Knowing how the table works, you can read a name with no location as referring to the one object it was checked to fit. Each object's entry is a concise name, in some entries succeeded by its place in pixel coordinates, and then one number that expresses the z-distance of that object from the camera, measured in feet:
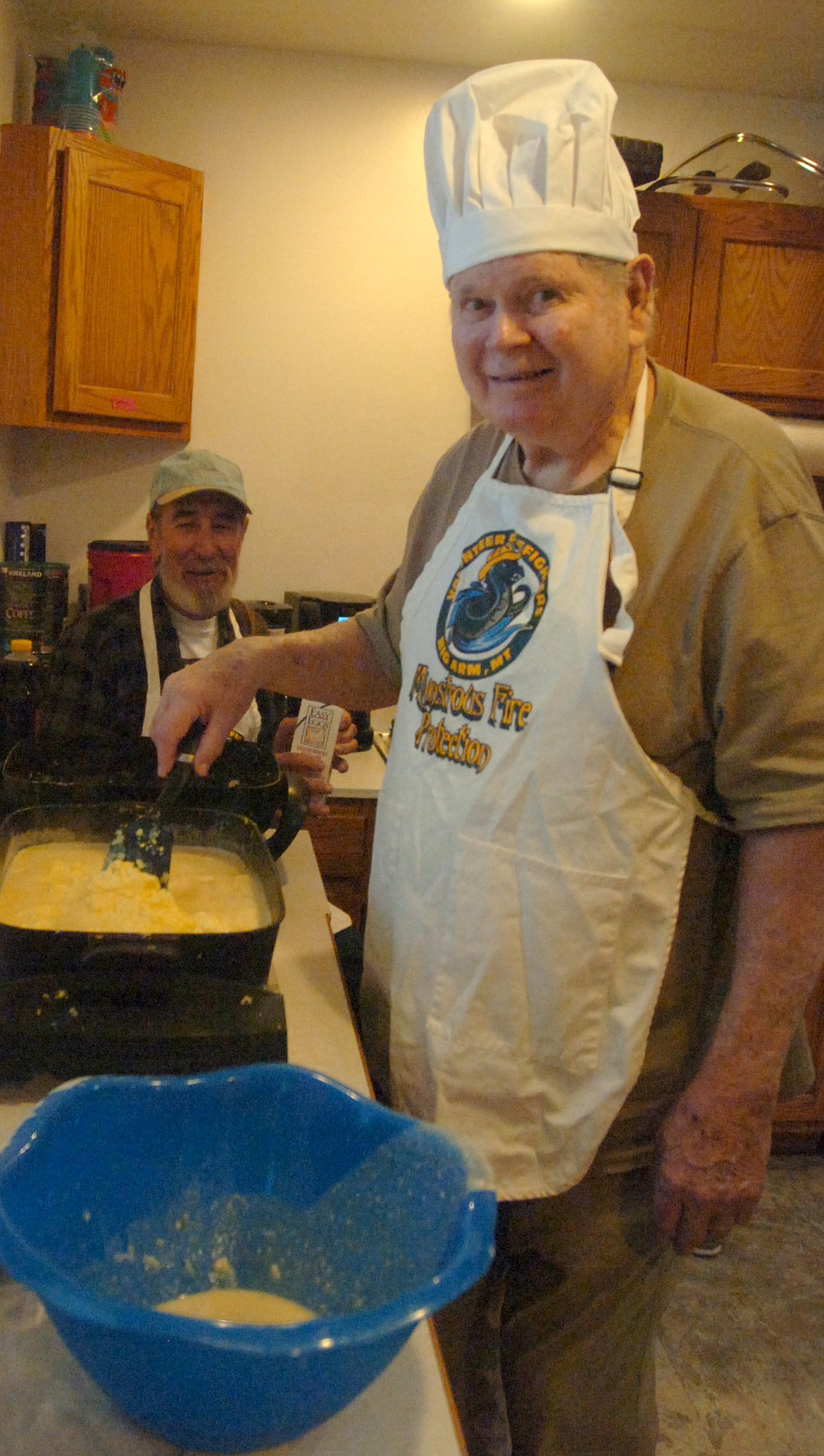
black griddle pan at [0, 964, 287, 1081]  2.60
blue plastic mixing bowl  1.60
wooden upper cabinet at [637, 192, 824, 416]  8.37
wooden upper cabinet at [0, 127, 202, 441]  7.76
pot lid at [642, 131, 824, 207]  8.99
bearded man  6.87
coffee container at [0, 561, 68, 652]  8.21
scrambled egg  3.11
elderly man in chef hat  2.92
